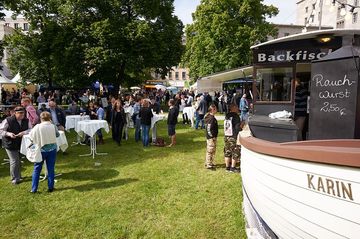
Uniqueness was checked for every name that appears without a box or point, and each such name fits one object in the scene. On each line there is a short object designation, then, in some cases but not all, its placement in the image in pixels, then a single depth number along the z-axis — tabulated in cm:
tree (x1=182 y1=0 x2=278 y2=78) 3072
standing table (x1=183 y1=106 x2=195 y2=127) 1651
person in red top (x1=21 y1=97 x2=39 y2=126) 884
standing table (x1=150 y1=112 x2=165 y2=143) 1201
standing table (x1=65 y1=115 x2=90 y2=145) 1248
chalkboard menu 339
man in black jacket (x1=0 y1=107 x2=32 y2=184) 710
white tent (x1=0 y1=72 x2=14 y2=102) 2041
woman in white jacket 637
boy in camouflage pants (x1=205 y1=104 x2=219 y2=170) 809
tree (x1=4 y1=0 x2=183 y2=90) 2520
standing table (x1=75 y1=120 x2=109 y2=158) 995
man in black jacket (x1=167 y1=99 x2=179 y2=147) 1161
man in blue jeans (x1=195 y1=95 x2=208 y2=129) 1483
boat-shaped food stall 273
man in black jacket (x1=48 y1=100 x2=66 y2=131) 1009
